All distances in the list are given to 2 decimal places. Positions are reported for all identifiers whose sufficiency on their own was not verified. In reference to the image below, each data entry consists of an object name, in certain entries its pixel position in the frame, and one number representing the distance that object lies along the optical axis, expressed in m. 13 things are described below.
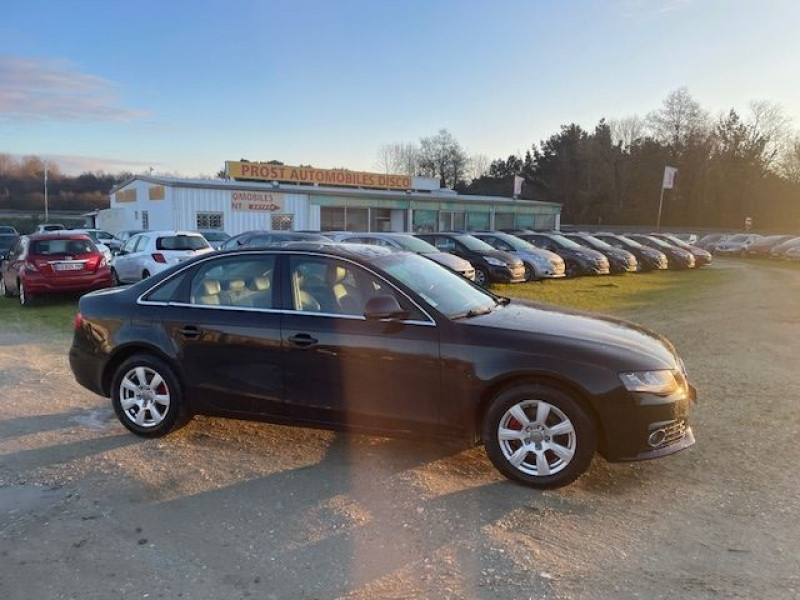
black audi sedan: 4.09
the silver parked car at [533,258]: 19.56
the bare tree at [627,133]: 75.50
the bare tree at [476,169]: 94.06
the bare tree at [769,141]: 65.25
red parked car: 12.72
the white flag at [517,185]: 46.81
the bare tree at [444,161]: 93.69
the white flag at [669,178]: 37.12
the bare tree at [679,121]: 68.50
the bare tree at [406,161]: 95.81
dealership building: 30.78
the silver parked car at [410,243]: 15.77
